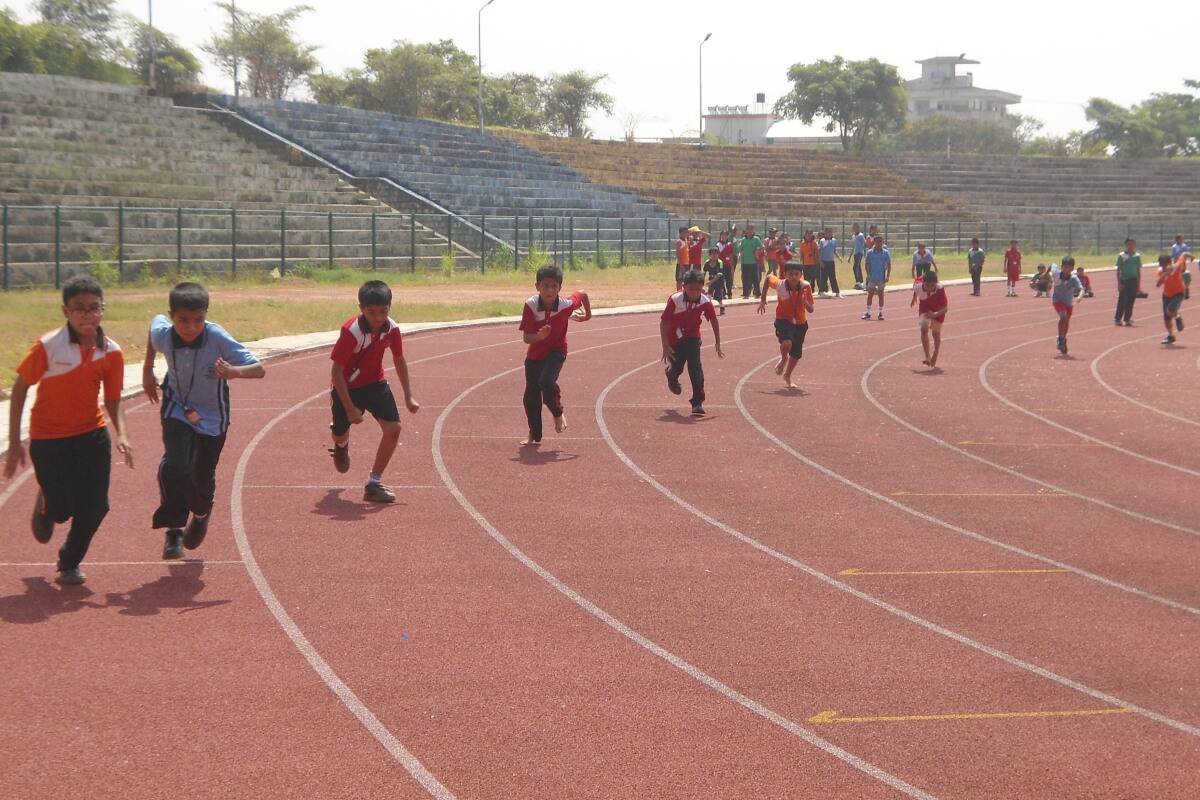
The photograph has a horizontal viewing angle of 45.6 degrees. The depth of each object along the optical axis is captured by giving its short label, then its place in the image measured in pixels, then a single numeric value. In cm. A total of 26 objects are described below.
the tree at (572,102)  10512
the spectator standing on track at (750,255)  3444
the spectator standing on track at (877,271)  3016
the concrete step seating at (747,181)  6134
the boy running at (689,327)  1535
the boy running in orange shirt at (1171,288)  2527
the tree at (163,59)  6350
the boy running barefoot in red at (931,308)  2031
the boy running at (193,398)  802
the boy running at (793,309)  1773
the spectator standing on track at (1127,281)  2778
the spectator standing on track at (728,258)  3475
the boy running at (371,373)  970
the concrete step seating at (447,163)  4822
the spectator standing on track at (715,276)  3092
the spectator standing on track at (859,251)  3991
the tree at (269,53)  8619
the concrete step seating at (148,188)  3356
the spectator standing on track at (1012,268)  3906
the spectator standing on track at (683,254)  3275
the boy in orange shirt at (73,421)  737
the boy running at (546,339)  1279
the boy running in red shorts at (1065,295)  2291
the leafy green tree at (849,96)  9256
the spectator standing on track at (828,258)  3672
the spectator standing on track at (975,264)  3905
